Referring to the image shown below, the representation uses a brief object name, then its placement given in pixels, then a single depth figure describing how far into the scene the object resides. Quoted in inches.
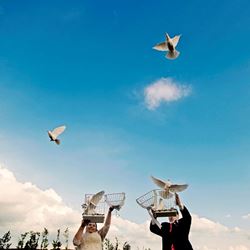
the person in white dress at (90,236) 171.2
